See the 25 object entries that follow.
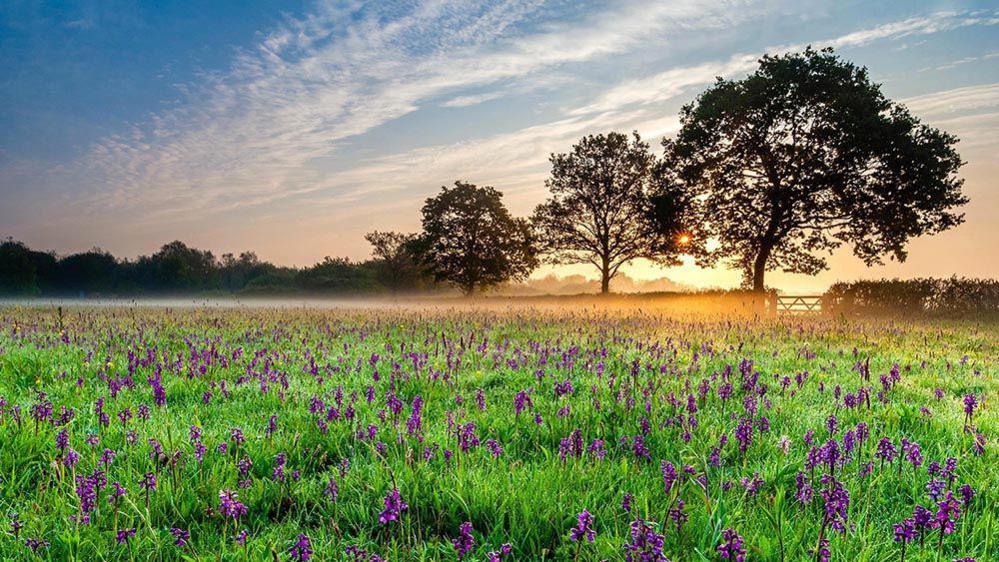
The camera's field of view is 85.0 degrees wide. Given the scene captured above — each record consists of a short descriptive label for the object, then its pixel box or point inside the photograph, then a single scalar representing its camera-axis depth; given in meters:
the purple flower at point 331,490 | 3.18
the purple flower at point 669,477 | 3.07
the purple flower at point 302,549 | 2.16
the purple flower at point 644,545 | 1.91
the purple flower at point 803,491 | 3.03
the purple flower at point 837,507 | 2.47
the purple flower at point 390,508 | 2.40
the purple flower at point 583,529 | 2.00
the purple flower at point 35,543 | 2.63
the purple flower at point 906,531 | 2.06
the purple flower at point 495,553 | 1.95
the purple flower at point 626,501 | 2.91
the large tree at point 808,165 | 34.78
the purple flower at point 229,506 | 2.59
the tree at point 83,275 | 102.19
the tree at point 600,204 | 54.78
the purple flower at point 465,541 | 2.28
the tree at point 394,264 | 92.69
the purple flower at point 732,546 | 1.98
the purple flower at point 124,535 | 2.55
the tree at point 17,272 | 86.94
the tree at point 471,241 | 65.69
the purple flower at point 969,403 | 4.00
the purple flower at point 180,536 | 2.56
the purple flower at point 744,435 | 3.80
